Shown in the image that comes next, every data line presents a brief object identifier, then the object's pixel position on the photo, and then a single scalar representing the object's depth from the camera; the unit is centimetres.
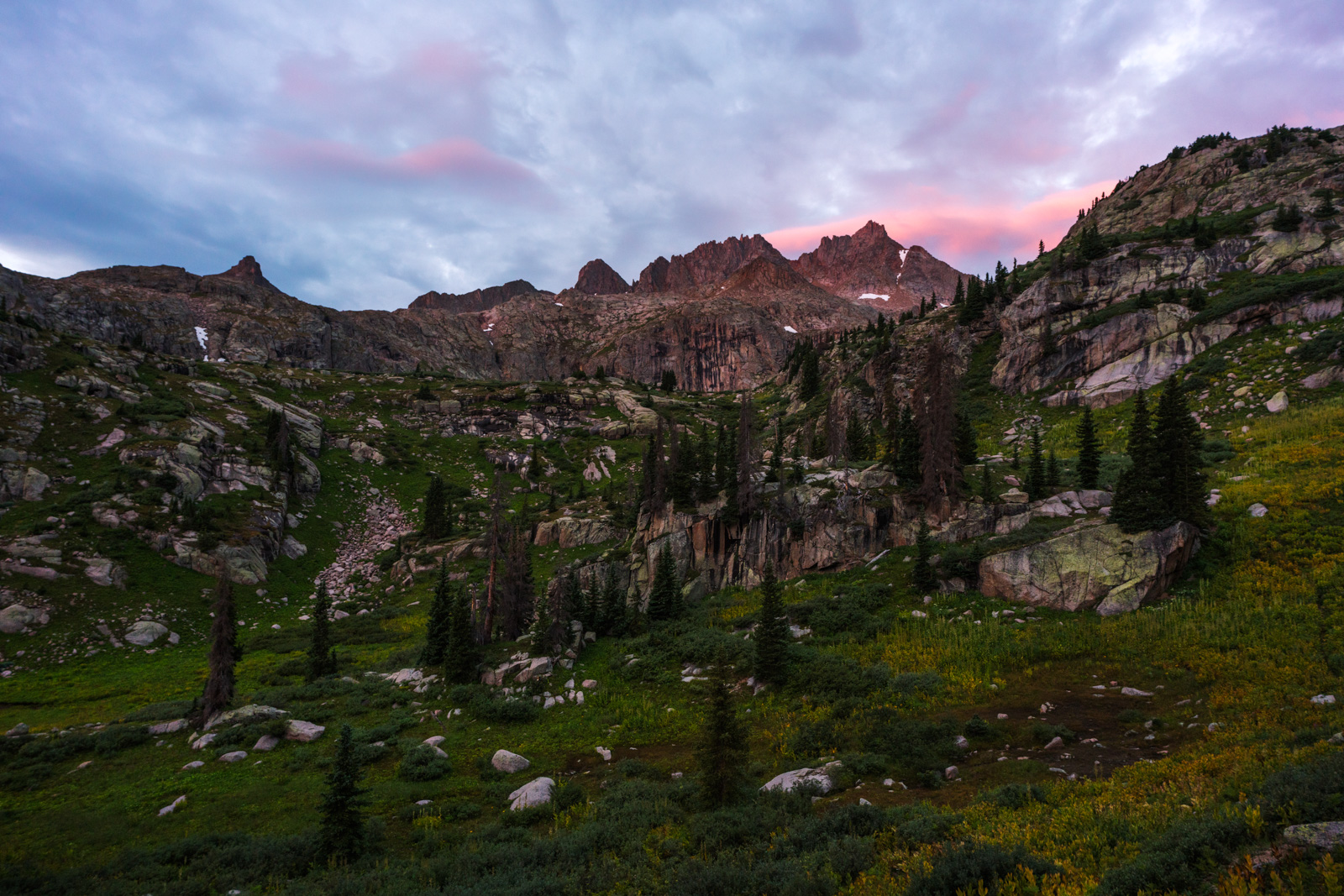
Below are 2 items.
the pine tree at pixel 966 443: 4456
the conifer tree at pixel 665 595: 3897
